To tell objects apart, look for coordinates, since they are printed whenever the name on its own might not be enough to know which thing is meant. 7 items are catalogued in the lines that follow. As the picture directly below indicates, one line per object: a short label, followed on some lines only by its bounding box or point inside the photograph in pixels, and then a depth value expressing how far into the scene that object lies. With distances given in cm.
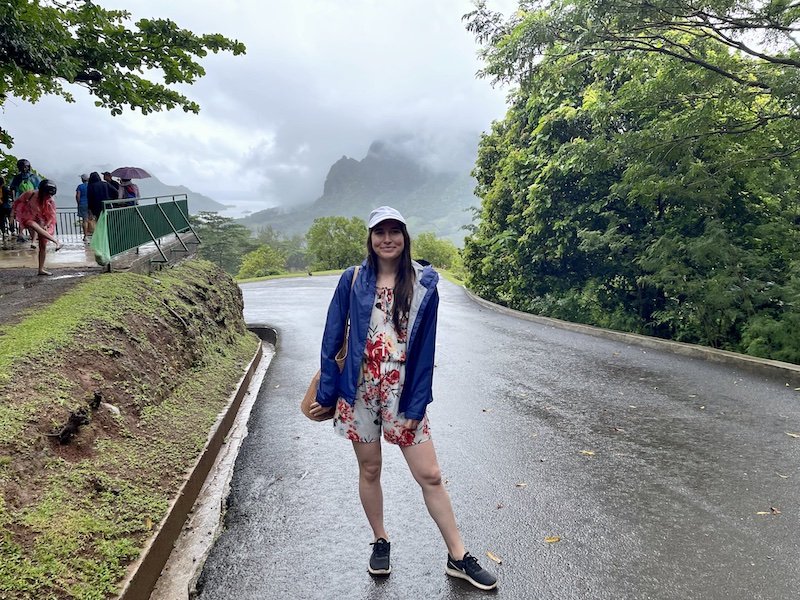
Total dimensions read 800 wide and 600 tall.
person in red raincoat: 820
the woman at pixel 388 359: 278
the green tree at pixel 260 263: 6525
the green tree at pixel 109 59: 831
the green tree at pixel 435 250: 6719
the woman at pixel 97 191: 1189
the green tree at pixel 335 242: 6275
